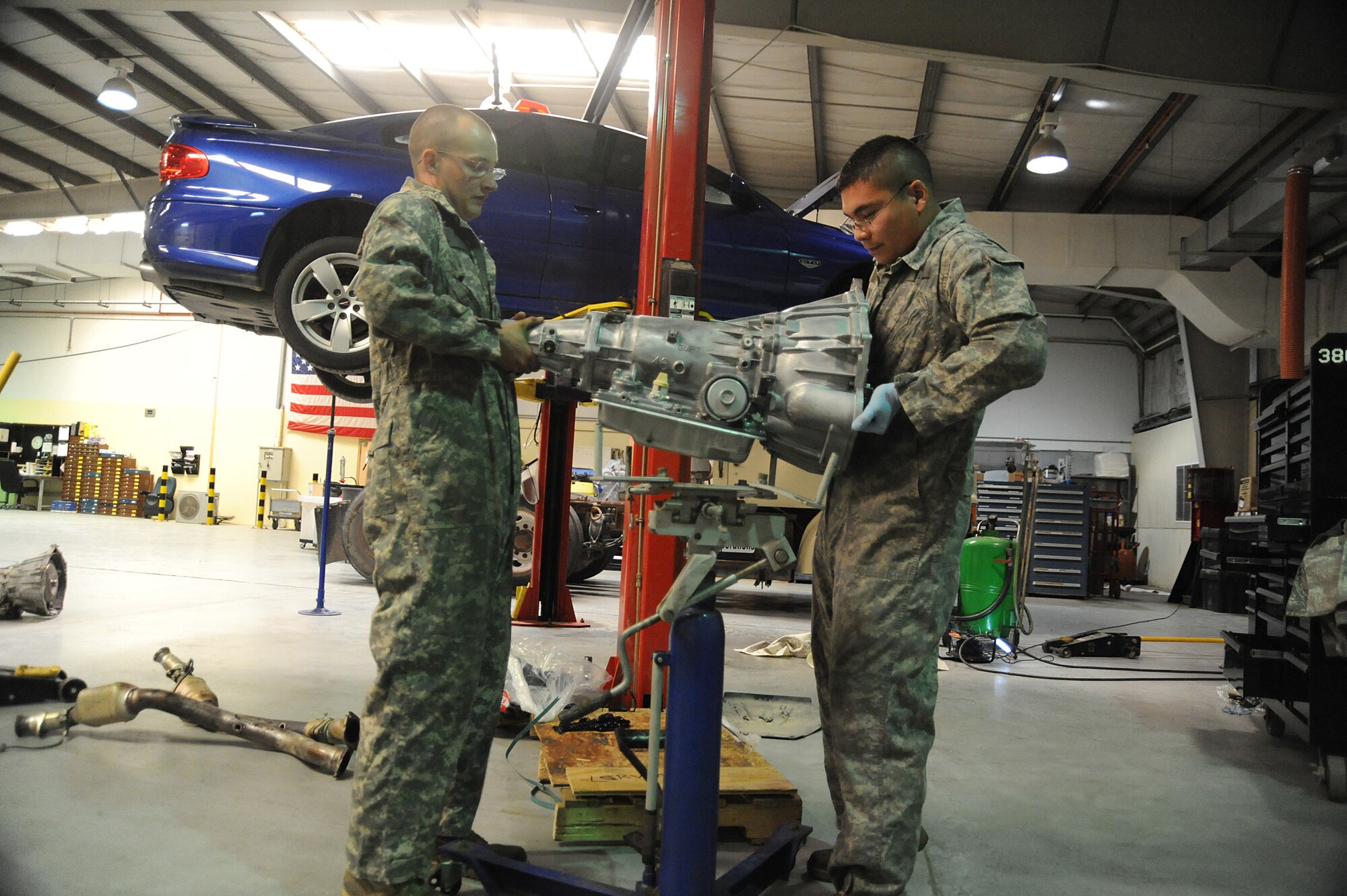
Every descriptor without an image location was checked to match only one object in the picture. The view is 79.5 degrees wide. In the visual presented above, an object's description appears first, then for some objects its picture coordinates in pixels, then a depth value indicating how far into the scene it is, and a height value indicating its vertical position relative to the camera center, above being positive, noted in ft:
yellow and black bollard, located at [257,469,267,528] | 48.96 -1.02
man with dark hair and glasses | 5.10 +0.14
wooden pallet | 6.76 -2.54
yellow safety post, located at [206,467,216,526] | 49.55 -1.43
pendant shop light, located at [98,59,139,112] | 25.72 +12.11
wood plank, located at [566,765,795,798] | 6.76 -2.43
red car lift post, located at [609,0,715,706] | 10.09 +3.88
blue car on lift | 12.09 +4.35
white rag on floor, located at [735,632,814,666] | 15.96 -2.82
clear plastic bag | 9.59 -2.27
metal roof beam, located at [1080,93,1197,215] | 25.17 +13.17
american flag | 48.14 +4.51
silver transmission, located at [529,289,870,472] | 5.27 +0.85
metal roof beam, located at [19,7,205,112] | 25.61 +14.26
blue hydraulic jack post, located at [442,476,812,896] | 4.83 -0.99
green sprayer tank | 17.17 -1.41
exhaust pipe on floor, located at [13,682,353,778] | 8.22 -2.47
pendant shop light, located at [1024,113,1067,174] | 25.05 +11.28
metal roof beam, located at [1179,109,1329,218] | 25.68 +12.91
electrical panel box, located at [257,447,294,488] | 49.08 +1.05
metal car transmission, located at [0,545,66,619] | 14.06 -2.01
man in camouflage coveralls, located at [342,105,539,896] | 5.12 -0.17
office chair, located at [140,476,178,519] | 49.60 -1.62
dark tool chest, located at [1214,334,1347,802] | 8.66 -0.31
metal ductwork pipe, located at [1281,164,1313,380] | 23.79 +7.72
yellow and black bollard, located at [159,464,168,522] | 49.34 -1.42
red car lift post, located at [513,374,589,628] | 16.61 -0.61
